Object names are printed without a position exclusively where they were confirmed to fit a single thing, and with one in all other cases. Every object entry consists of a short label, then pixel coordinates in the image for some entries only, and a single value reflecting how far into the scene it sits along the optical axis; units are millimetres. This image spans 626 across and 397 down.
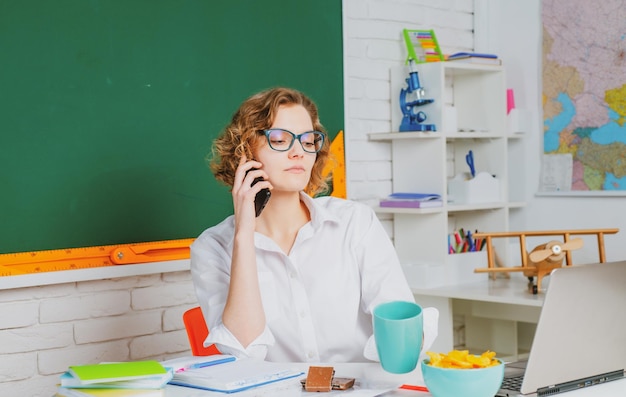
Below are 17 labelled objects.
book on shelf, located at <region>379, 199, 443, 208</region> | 3350
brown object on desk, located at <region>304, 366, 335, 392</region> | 1531
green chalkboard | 2537
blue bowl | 1368
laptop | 1410
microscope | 3396
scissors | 3643
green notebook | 1413
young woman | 2094
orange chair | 2262
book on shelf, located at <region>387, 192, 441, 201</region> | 3376
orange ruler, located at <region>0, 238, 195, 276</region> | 2518
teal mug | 1532
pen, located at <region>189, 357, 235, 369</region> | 1670
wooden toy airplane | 3053
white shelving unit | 3404
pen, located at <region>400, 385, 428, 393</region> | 1532
